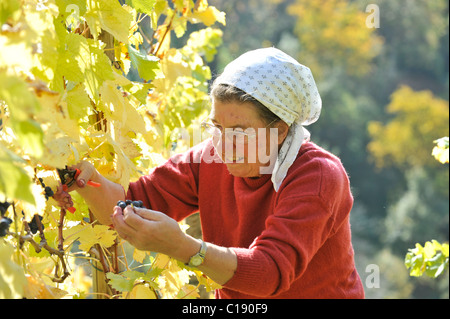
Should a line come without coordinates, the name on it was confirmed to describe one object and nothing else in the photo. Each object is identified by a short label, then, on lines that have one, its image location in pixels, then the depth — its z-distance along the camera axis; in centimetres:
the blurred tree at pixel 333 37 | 1440
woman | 156
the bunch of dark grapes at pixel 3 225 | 129
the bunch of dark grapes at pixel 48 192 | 145
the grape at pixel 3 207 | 132
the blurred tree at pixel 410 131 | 1302
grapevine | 114
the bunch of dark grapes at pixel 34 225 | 146
